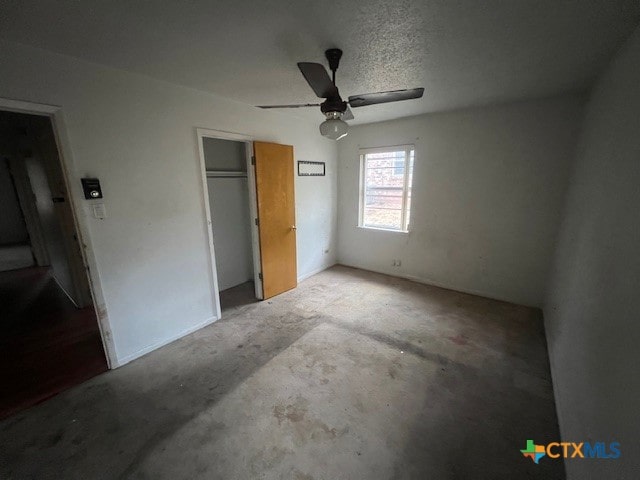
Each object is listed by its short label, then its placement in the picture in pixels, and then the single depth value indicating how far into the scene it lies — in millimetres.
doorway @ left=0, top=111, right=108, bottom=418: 2064
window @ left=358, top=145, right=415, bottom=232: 3799
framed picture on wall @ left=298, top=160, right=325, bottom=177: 3697
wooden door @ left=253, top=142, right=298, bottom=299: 3105
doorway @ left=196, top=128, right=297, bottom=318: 3105
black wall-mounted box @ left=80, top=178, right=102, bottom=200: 1886
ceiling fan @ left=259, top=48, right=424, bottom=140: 1589
